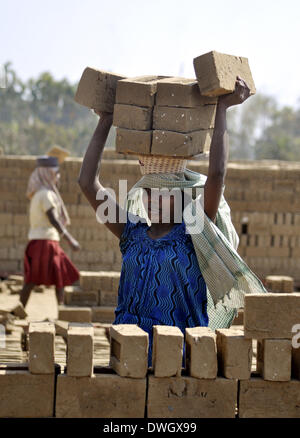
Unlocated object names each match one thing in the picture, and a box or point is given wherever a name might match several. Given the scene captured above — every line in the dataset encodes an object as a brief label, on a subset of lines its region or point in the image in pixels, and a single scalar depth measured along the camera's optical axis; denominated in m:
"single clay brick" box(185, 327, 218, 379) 6.82
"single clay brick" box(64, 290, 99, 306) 15.72
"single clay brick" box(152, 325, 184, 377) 6.73
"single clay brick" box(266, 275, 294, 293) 17.96
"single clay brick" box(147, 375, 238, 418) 6.78
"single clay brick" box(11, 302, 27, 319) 15.83
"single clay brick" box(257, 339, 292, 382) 6.90
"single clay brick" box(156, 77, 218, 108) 7.62
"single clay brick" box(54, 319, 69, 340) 13.20
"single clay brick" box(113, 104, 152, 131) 7.77
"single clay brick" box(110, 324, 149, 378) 6.72
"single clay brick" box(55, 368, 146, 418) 6.74
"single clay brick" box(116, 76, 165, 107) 7.74
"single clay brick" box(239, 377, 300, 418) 6.91
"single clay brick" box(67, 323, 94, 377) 6.71
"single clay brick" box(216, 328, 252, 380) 6.81
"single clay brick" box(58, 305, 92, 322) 14.65
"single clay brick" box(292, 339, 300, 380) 7.02
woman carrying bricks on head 7.51
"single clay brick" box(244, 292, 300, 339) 6.80
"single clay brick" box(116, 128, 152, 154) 7.74
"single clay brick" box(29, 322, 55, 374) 6.72
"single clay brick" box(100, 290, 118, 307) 15.72
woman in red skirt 17.93
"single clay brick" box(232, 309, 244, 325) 12.82
